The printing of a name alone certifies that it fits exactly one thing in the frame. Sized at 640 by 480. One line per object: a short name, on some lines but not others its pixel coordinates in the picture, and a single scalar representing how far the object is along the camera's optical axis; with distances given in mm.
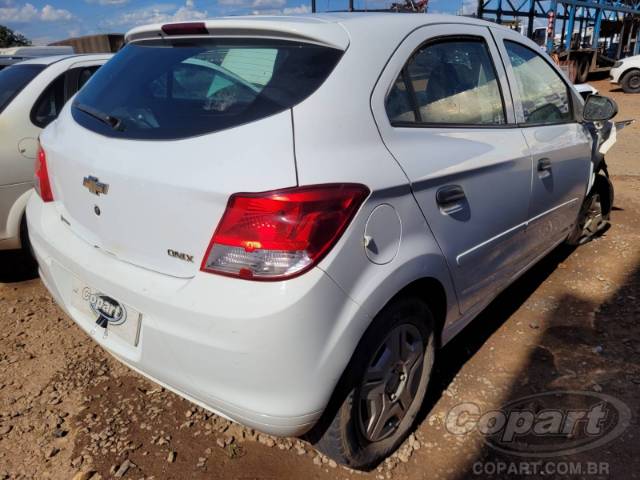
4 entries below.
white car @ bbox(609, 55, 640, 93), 15680
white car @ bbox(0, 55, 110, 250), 3490
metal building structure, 17966
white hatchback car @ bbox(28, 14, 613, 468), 1557
